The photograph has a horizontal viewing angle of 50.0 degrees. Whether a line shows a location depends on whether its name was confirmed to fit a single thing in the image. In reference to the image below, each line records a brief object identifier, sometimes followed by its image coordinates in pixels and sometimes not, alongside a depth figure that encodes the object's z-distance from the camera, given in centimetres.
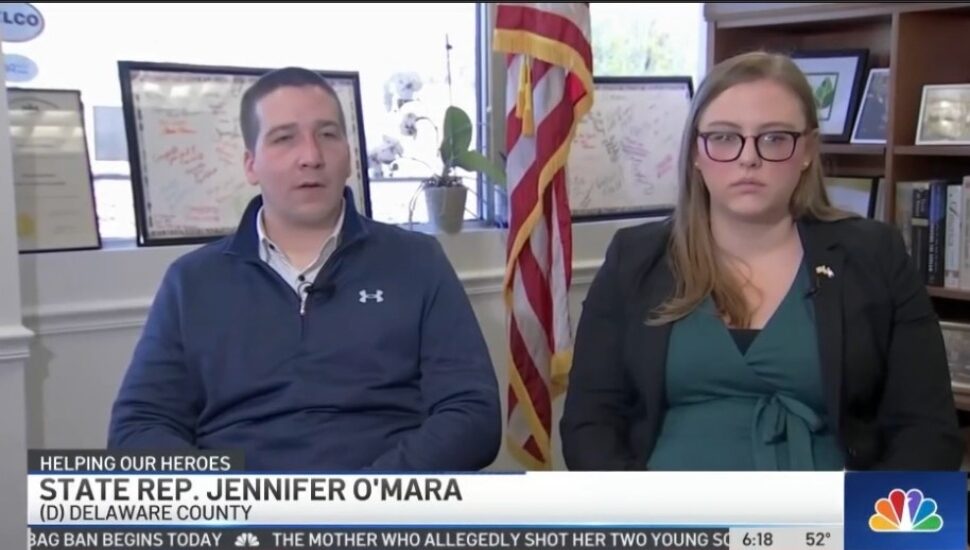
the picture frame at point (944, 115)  250
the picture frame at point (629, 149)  310
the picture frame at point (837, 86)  283
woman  158
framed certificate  226
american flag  246
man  169
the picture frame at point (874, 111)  273
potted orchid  270
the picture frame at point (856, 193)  283
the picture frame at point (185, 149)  241
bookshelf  256
